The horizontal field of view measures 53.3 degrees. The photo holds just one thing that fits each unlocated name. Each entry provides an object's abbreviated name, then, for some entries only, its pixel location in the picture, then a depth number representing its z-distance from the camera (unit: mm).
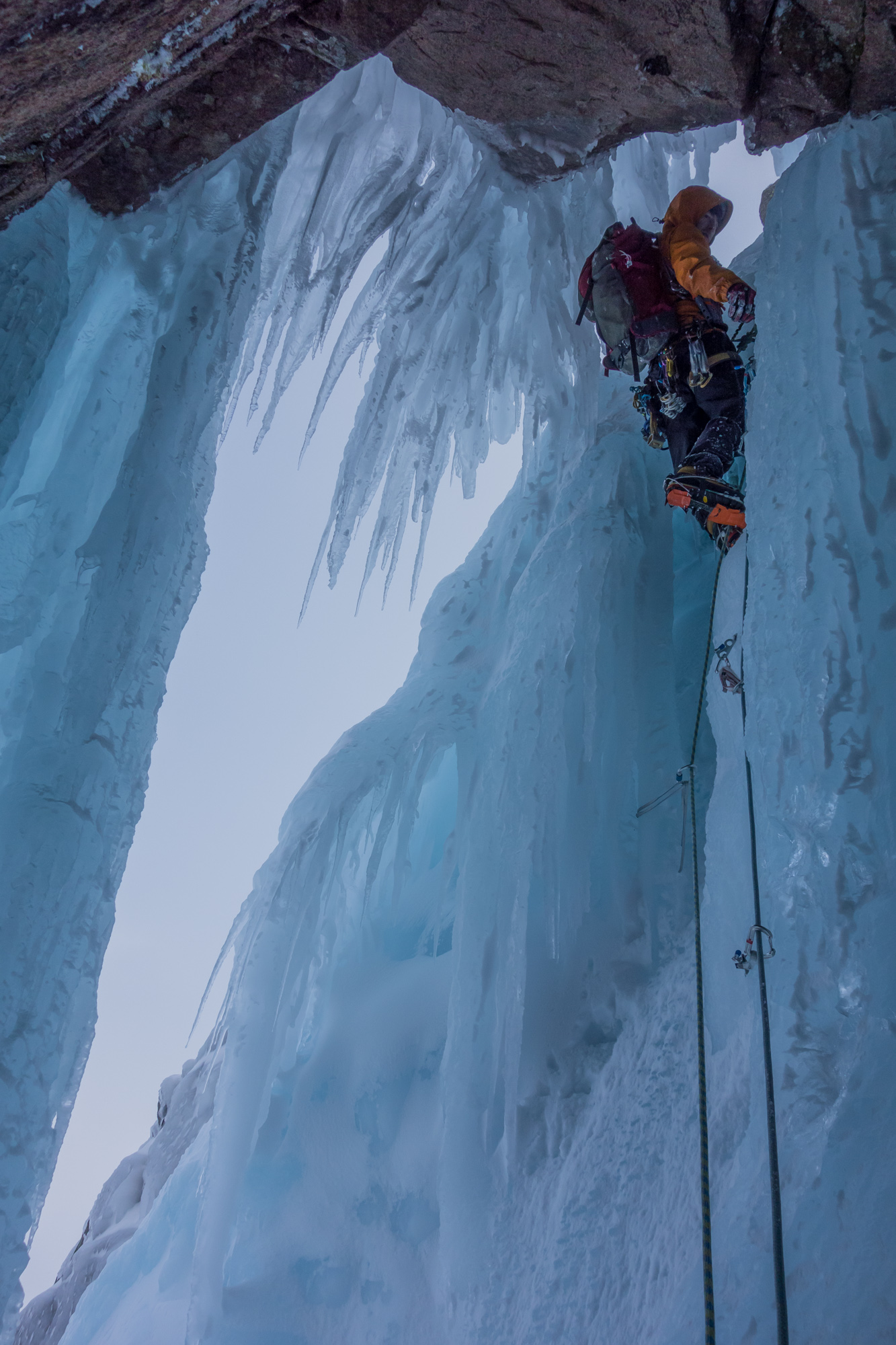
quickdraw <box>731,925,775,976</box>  2119
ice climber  3254
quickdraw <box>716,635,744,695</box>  2934
